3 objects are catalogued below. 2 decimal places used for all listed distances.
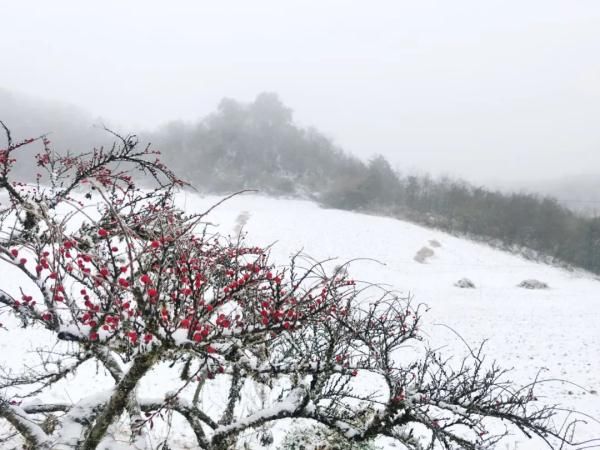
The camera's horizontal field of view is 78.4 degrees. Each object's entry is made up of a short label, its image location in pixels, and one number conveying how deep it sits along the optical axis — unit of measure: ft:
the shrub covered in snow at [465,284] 87.76
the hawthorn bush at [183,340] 7.66
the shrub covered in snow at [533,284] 91.85
